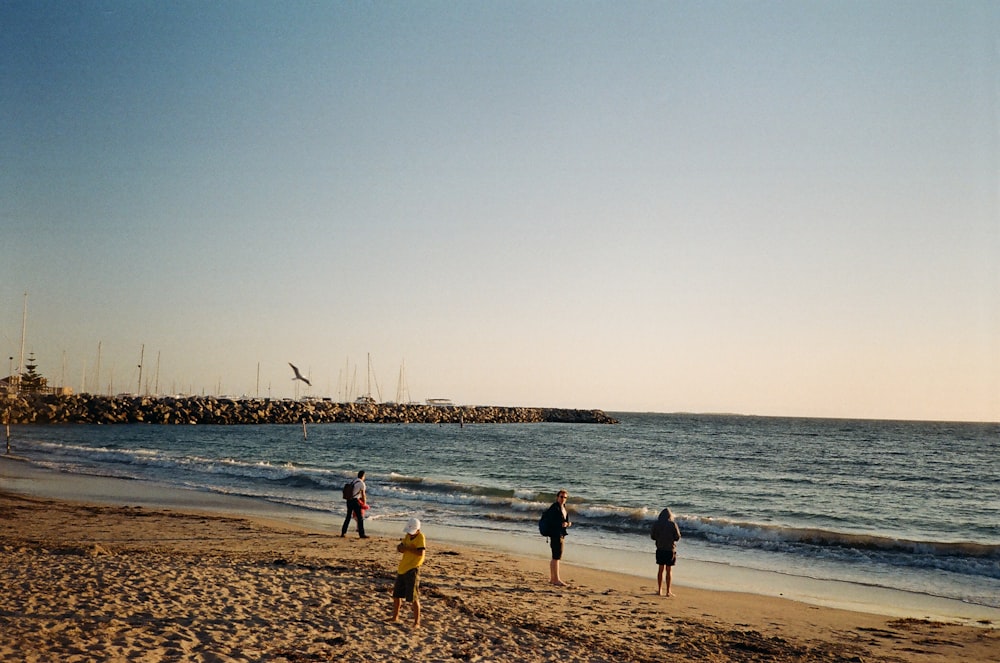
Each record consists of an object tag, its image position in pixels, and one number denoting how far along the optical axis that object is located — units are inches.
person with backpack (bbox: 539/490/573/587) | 520.4
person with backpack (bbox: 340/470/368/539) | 681.0
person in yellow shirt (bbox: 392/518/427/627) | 374.9
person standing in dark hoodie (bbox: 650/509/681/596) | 510.6
